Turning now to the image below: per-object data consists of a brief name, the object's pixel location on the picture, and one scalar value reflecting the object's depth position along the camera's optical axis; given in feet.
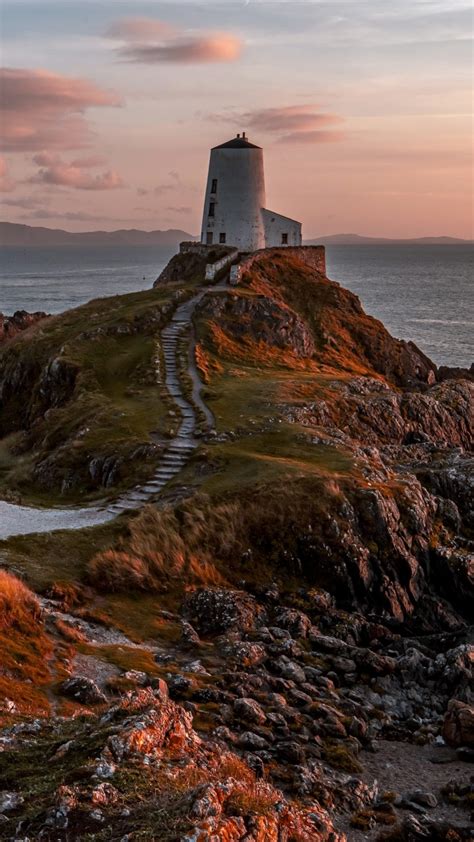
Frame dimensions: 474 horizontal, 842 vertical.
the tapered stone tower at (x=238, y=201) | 293.64
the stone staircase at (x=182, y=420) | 130.93
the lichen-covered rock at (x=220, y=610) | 100.99
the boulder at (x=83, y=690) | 73.82
